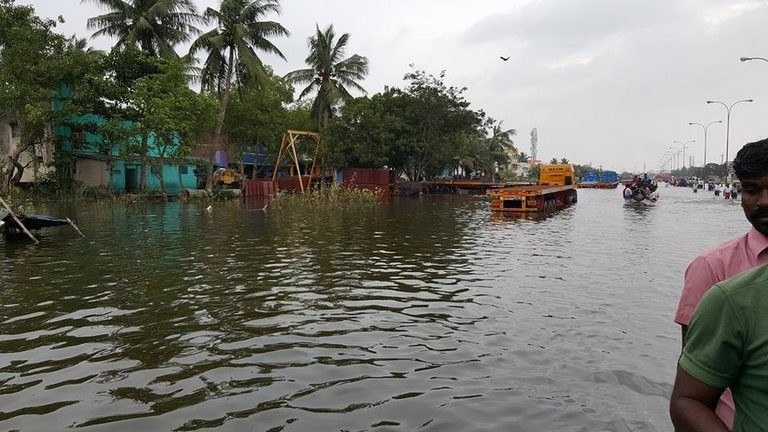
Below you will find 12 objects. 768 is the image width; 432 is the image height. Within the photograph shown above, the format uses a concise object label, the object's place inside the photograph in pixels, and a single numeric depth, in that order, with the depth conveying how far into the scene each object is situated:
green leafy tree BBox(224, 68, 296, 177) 45.09
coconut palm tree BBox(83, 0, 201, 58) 34.38
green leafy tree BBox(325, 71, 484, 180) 42.28
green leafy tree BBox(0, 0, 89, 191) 27.02
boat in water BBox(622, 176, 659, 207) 35.41
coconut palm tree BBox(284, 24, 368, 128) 41.62
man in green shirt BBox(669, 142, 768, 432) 1.65
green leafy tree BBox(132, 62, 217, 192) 30.62
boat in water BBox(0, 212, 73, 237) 14.93
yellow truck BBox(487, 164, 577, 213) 27.75
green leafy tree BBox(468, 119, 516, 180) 71.69
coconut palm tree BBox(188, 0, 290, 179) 36.59
